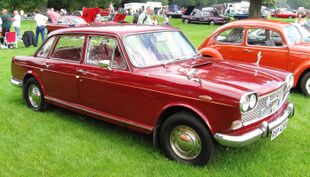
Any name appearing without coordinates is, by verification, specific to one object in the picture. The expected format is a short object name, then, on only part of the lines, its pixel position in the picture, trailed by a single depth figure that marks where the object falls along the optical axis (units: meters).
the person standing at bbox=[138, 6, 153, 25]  11.52
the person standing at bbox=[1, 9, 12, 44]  18.49
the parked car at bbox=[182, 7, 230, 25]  35.28
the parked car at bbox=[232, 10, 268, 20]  41.45
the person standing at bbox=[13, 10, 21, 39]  19.77
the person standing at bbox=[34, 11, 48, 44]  19.05
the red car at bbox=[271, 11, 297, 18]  56.11
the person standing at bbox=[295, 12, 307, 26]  16.90
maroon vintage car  4.27
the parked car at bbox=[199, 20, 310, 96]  8.05
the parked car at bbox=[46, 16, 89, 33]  21.31
